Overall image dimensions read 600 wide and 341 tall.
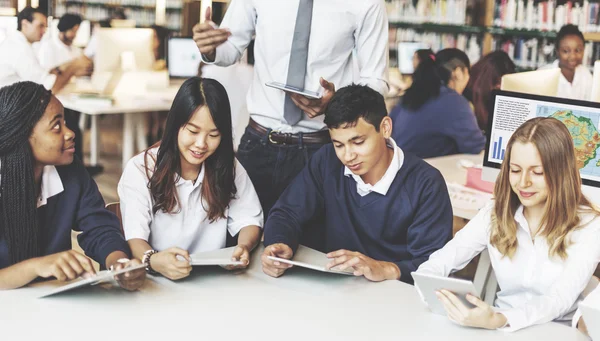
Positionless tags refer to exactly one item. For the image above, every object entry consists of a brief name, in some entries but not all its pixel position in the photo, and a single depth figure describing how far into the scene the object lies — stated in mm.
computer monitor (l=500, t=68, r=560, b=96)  3158
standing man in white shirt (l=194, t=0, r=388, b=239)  2537
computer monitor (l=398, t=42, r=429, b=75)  6906
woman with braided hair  1711
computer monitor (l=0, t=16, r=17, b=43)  4453
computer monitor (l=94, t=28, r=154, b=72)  5562
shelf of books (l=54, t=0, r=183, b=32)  9359
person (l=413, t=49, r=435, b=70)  4068
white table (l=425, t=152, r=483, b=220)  3338
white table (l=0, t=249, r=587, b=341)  1533
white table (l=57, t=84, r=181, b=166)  5223
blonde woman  1749
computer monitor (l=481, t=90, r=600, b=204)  2453
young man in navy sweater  2078
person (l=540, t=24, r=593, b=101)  5078
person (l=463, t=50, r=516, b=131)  4098
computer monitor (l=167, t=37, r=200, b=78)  5906
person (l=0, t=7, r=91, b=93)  4574
